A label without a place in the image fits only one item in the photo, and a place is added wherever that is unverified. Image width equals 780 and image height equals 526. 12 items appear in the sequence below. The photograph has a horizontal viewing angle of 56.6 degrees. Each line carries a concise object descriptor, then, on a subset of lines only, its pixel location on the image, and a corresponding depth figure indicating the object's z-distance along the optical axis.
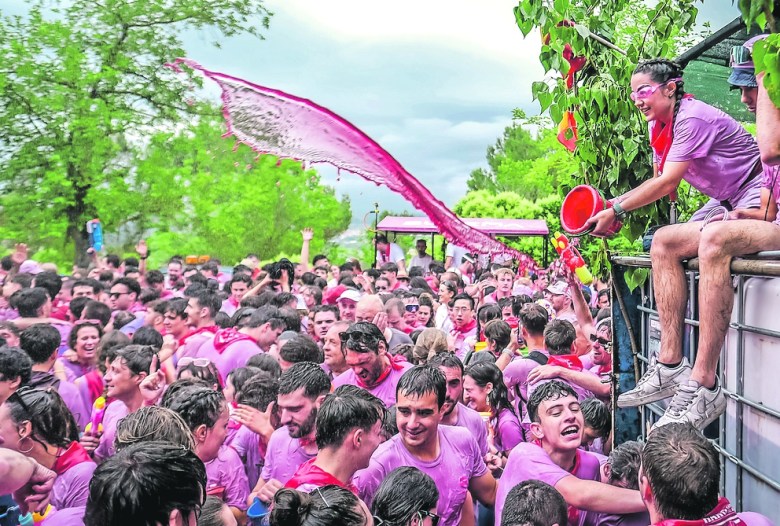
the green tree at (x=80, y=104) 19.20
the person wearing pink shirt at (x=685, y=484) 2.70
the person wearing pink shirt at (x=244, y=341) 6.32
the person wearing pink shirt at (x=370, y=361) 5.25
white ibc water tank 2.88
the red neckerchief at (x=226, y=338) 6.58
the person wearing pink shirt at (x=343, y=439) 3.46
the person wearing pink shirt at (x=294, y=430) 4.21
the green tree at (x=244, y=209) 28.34
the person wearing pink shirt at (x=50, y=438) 3.75
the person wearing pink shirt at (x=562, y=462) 3.43
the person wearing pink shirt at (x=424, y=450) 3.88
